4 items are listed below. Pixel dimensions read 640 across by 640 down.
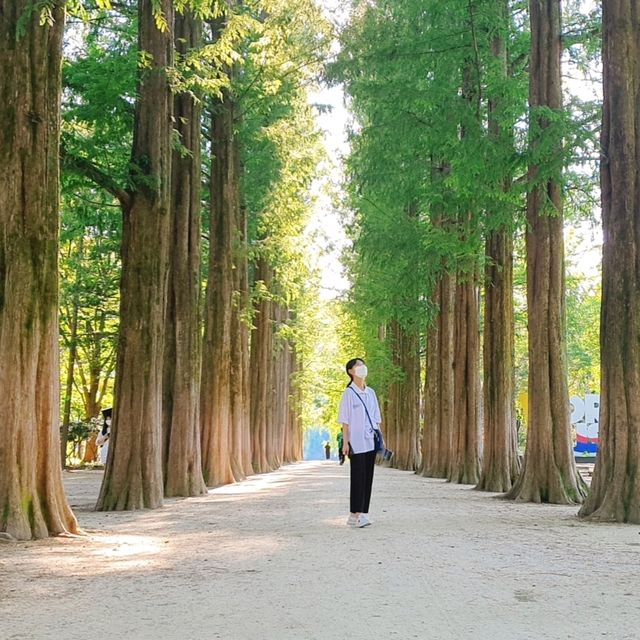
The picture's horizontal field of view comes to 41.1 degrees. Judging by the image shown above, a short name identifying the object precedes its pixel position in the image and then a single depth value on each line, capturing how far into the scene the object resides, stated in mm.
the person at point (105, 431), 29188
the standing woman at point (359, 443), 9551
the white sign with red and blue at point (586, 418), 43281
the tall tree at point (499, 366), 16906
